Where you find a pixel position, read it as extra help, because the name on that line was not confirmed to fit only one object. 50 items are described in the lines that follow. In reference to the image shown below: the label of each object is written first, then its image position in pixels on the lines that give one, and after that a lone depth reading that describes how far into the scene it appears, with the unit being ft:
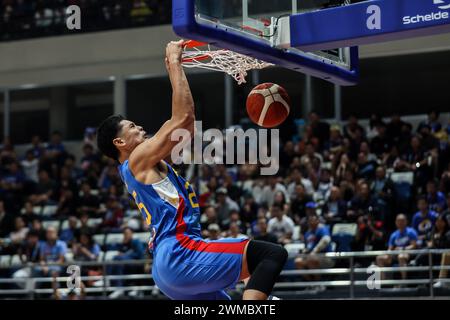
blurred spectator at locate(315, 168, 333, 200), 47.12
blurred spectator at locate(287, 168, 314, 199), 47.67
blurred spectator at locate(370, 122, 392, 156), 49.62
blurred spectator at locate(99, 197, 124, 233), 52.26
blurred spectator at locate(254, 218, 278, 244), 42.47
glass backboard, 20.70
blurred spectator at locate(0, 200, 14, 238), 54.19
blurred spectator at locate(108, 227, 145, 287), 46.44
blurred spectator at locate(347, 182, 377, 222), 43.16
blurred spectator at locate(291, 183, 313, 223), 46.06
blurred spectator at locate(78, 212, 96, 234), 50.88
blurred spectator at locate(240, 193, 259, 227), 47.49
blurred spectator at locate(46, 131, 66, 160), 63.06
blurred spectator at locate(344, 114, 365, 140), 50.60
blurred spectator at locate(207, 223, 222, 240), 43.34
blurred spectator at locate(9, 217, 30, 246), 51.26
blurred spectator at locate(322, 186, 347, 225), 43.78
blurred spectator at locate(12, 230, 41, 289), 47.94
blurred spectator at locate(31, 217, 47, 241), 50.11
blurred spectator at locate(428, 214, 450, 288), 38.83
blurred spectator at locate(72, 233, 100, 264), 47.25
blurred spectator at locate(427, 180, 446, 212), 42.06
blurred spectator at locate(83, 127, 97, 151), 63.36
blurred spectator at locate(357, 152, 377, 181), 46.57
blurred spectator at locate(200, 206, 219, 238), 45.91
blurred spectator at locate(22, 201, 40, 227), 54.65
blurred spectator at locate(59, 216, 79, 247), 51.35
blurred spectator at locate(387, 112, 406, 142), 50.03
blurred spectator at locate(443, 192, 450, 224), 39.24
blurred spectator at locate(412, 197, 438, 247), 40.37
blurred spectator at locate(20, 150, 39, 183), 62.49
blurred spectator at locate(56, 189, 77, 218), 55.52
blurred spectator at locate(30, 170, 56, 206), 57.47
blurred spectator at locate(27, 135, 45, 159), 63.84
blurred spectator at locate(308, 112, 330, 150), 53.10
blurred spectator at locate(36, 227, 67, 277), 47.57
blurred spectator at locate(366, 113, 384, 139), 51.59
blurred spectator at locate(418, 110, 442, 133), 48.98
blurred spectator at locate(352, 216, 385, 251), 41.04
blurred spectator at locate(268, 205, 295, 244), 43.52
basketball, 22.97
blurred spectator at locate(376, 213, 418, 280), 39.29
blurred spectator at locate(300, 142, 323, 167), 49.73
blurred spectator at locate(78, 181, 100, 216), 54.75
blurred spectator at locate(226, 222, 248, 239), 43.55
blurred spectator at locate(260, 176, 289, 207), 48.44
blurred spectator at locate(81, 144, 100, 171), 60.66
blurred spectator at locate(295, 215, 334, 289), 41.04
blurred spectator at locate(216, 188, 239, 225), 48.03
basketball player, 17.49
